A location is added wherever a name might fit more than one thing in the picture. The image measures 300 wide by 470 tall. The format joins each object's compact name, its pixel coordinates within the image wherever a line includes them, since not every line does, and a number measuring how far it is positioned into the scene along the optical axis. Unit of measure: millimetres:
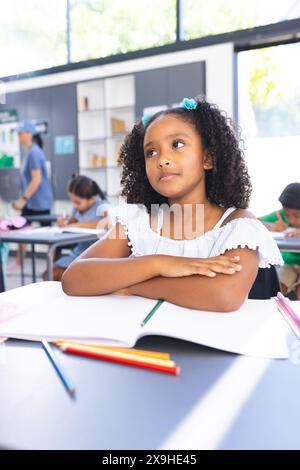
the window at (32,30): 5113
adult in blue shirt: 3760
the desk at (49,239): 2242
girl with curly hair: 796
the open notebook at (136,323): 568
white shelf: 5211
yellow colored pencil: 515
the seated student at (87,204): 2812
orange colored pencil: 487
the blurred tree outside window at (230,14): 3959
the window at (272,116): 4086
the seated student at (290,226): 2257
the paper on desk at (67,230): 2533
